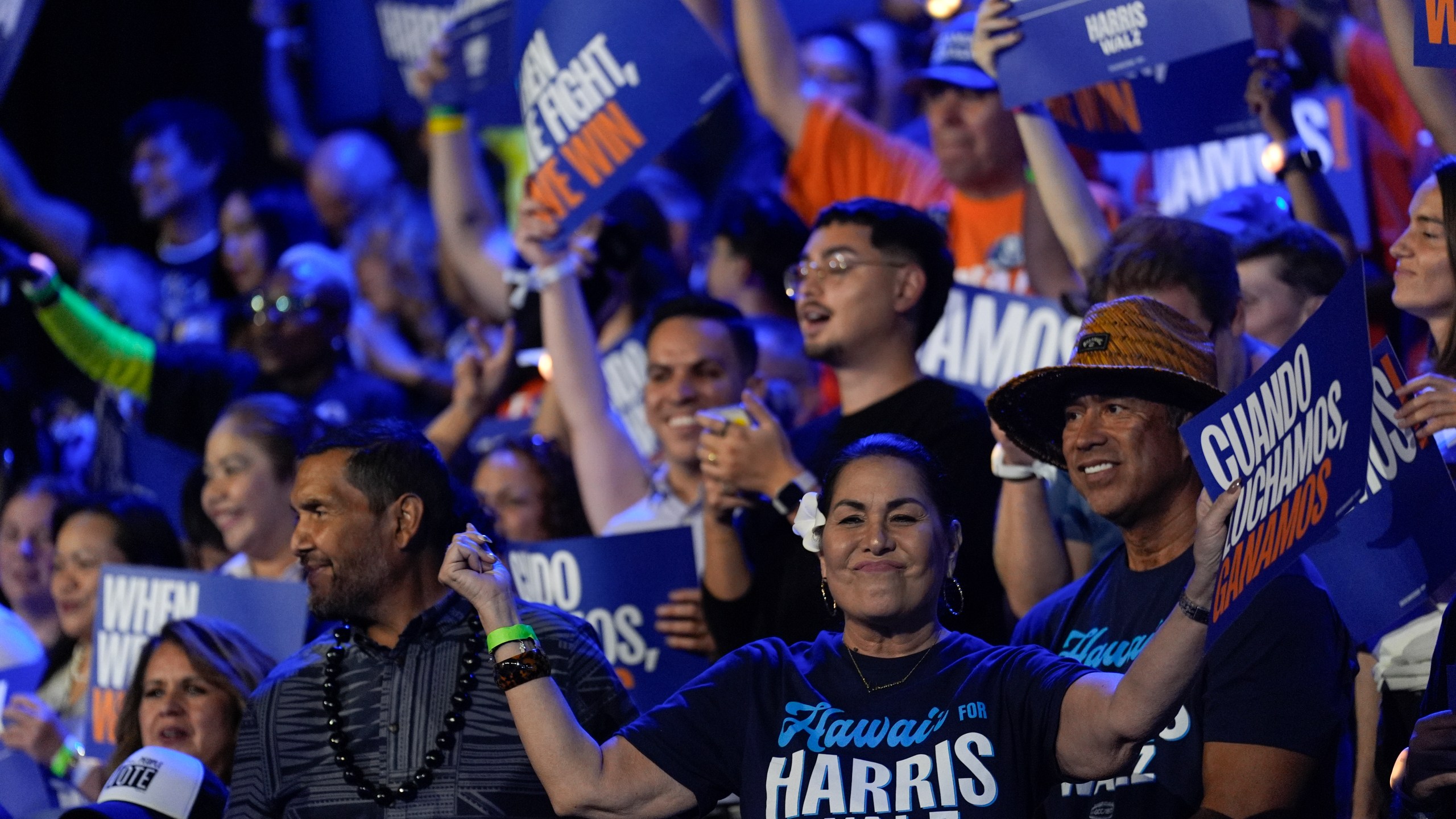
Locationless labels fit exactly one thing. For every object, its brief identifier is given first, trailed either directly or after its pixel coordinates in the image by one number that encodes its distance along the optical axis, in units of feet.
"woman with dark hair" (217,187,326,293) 49.42
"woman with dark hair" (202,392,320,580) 33.99
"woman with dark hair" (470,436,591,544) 33.78
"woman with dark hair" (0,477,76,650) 39.47
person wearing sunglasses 40.63
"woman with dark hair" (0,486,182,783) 35.73
